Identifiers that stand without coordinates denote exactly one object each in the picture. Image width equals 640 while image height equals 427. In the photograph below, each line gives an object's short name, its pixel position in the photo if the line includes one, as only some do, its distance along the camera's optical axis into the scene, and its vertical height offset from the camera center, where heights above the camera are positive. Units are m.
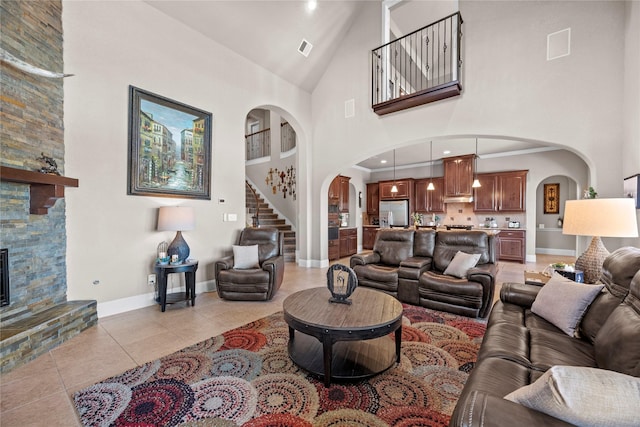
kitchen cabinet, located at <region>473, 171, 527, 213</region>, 6.91 +0.54
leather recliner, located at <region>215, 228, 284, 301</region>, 3.64 -0.96
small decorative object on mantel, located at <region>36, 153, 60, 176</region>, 2.68 +0.46
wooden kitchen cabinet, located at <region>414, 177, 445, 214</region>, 8.20 +0.47
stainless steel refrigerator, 8.69 -0.05
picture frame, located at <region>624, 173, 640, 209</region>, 2.65 +0.27
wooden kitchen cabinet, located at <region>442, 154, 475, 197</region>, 7.47 +1.04
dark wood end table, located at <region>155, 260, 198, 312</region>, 3.35 -0.93
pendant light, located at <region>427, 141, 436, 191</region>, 6.79 +1.56
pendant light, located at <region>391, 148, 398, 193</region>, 8.78 +0.78
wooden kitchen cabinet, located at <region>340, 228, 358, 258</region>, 7.54 -0.89
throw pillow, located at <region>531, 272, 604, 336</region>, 1.80 -0.63
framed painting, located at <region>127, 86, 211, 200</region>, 3.47 +0.88
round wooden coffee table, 1.82 -0.83
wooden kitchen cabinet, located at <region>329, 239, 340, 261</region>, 6.89 -1.00
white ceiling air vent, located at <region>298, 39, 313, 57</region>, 5.08 +3.15
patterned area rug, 1.58 -1.22
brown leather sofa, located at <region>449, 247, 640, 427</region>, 0.83 -0.71
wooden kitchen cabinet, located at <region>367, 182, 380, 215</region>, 9.45 +0.47
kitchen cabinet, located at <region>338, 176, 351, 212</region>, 7.76 +0.54
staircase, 6.94 -0.27
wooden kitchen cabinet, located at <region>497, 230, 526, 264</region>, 6.70 -0.83
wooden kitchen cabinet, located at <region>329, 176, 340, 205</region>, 7.20 +0.53
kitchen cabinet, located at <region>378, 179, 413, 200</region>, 8.62 +0.74
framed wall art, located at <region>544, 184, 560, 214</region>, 7.64 +0.42
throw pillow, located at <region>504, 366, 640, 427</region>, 0.71 -0.51
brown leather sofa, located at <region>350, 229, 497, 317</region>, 3.08 -0.78
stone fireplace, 2.40 +0.05
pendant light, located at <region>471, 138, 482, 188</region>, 6.99 +1.06
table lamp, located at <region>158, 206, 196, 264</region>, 3.46 -0.18
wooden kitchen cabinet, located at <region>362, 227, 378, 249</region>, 9.20 -0.86
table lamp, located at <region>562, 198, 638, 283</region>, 2.18 -0.08
